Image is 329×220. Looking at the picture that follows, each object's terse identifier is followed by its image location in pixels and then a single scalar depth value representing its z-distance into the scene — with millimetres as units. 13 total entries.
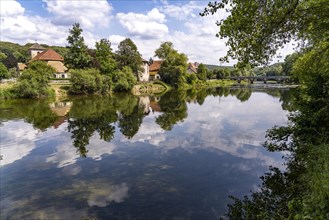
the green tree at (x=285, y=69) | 108819
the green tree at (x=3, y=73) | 59172
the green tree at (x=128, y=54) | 76312
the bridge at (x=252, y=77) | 114888
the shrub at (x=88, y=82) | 55188
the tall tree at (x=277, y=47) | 8773
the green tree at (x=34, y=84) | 47312
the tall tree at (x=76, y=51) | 60969
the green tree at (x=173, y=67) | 85612
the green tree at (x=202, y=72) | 107438
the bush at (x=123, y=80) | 65150
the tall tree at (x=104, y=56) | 65562
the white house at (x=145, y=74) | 92581
